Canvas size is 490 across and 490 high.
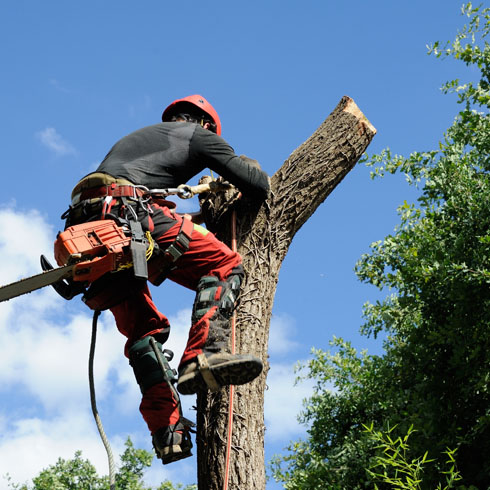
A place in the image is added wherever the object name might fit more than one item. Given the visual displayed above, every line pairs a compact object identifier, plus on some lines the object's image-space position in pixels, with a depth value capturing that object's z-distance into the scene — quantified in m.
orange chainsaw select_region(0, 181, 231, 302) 7.19
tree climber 7.21
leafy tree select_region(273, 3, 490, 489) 14.02
